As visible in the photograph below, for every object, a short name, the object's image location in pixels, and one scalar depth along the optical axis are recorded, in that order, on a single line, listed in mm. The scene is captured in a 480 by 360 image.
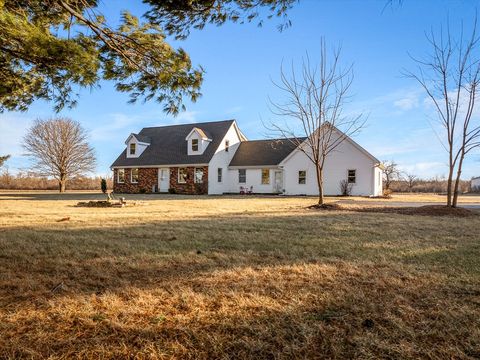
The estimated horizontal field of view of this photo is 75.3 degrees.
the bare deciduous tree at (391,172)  42031
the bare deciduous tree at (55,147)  35312
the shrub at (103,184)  20953
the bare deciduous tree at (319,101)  14695
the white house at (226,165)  24016
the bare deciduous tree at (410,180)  49856
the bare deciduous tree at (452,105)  12016
